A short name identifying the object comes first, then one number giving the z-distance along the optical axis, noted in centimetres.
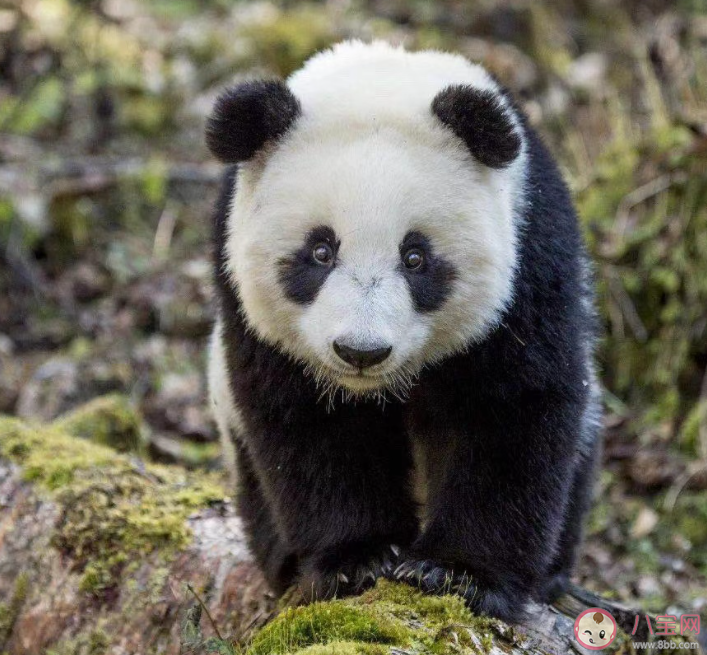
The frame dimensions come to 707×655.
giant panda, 804
